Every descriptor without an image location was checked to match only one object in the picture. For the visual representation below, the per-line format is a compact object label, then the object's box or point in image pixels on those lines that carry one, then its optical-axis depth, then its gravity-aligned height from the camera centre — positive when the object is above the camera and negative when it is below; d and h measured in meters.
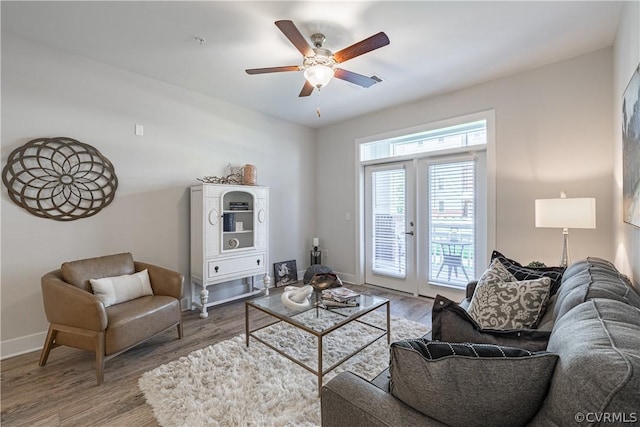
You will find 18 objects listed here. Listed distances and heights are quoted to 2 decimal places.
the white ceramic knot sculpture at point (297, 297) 2.26 -0.71
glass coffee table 1.90 -0.80
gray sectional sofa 0.60 -0.44
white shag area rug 1.65 -1.19
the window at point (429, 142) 3.41 +0.97
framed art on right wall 1.52 +0.37
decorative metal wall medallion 2.43 +0.32
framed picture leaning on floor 4.39 -0.98
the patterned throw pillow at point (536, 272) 1.69 -0.41
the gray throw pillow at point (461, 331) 1.14 -0.51
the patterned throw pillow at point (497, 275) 1.79 -0.41
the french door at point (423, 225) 3.48 -0.18
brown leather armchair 1.99 -0.79
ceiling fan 1.91 +1.18
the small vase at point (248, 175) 3.74 +0.50
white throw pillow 2.32 -0.66
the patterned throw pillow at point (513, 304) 1.50 -0.52
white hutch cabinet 3.25 -0.33
